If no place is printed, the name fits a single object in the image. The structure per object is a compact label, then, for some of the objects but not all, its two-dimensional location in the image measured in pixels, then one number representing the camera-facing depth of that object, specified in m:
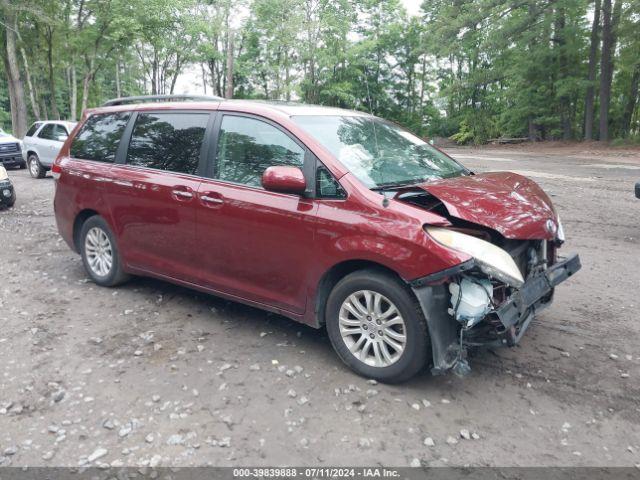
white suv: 16.02
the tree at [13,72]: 24.73
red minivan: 3.36
